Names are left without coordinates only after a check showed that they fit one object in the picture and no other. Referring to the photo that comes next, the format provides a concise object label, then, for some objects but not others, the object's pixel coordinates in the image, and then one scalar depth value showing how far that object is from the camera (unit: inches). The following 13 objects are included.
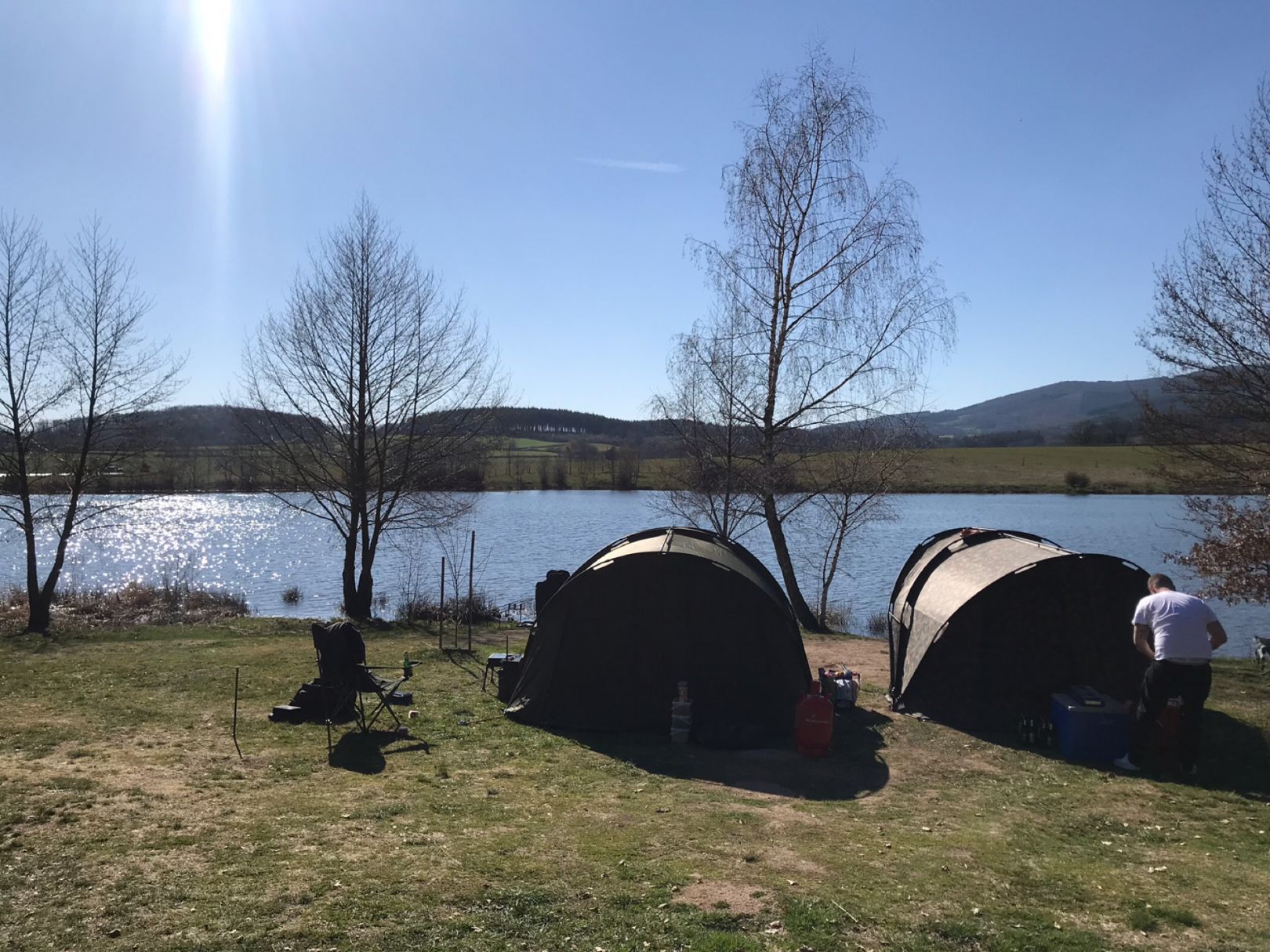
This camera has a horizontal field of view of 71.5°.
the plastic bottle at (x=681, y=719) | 365.7
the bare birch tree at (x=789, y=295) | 679.7
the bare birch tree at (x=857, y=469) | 727.7
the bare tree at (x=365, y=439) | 777.6
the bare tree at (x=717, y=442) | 721.0
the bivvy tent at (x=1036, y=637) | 383.6
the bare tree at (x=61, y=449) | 704.4
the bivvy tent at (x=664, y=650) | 380.8
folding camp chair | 363.6
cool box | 343.9
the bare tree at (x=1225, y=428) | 517.7
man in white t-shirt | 319.9
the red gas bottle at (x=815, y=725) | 349.1
